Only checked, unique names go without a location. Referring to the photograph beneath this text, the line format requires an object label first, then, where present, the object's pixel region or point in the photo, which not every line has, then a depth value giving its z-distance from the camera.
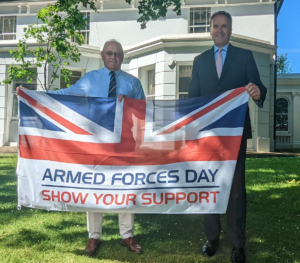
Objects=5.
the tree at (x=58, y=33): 6.40
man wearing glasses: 3.59
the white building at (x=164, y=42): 13.91
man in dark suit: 3.27
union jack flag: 3.32
